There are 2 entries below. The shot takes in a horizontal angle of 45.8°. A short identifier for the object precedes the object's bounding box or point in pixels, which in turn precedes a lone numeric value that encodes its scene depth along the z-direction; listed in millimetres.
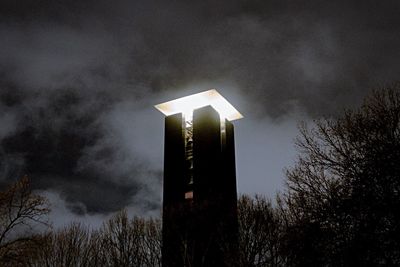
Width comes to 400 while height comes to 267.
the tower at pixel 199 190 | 33938
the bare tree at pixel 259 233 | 27688
